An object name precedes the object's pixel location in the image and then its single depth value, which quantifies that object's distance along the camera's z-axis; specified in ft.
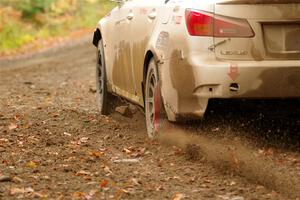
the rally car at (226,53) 43.37
